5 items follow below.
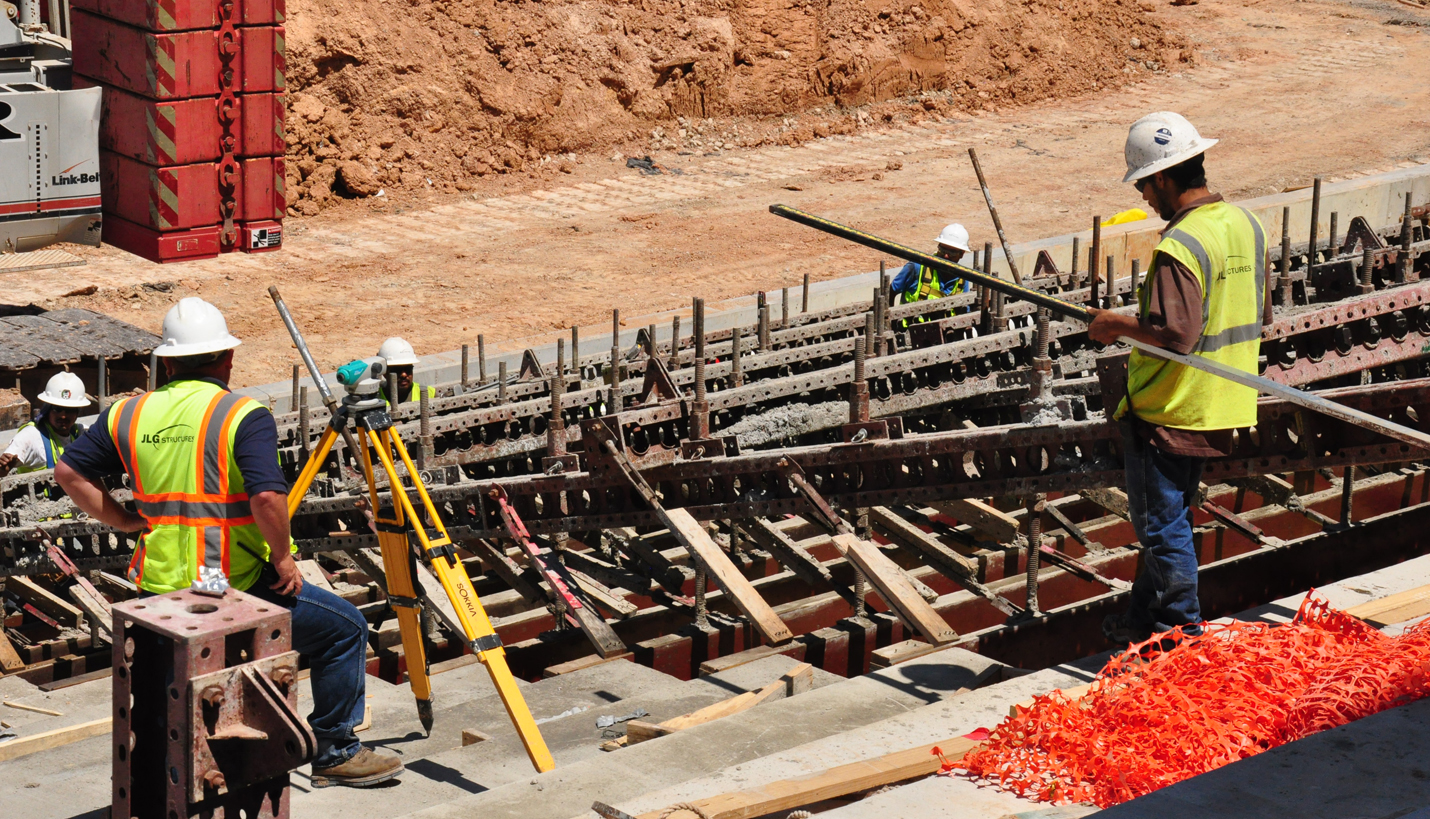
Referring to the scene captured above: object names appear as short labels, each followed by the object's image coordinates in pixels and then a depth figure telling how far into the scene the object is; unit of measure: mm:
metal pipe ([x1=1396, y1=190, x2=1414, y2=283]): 11445
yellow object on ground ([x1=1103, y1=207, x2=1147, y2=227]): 18828
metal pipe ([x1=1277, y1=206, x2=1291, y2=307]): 11477
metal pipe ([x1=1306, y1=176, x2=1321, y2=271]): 13219
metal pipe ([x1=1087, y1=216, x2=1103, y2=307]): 12281
